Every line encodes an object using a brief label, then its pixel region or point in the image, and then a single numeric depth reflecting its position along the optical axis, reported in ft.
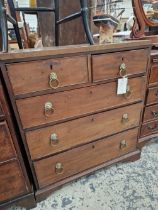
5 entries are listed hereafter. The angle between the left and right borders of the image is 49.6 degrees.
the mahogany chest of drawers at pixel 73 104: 2.63
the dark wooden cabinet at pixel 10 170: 2.71
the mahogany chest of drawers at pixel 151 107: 3.81
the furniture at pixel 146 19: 4.00
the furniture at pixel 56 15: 3.03
